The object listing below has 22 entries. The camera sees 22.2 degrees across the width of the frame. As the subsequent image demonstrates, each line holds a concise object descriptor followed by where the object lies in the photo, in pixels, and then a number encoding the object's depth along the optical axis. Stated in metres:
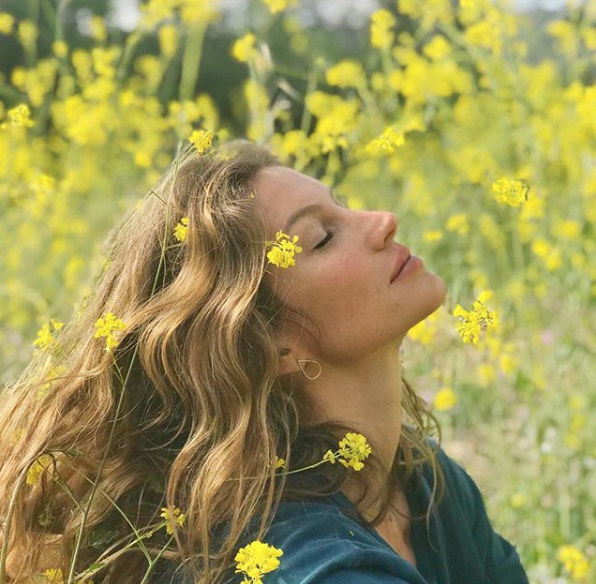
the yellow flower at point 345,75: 1.87
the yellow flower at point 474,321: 1.06
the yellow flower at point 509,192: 1.13
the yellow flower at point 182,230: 1.11
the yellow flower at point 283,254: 1.05
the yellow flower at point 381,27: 1.75
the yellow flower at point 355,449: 1.07
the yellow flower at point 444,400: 1.57
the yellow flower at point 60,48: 1.69
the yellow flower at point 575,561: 1.42
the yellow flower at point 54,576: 1.11
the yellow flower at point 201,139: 1.09
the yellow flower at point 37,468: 1.11
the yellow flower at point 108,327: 1.03
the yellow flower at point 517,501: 1.62
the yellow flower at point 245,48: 1.53
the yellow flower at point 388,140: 1.21
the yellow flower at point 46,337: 1.11
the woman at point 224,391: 1.09
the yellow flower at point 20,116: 1.26
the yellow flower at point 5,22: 1.92
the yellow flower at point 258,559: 0.96
